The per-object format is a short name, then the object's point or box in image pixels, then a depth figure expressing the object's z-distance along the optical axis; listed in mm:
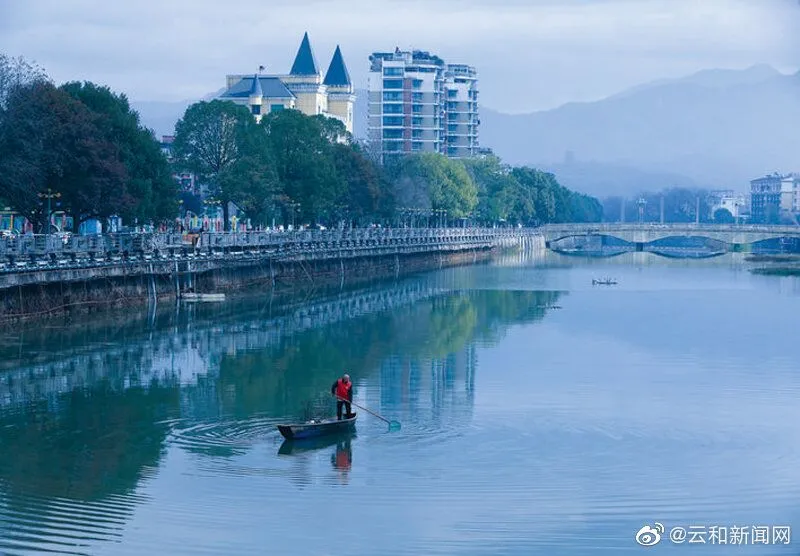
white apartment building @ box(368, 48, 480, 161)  176150
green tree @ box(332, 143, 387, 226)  131500
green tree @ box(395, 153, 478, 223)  167250
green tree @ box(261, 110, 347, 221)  116000
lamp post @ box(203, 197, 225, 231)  106312
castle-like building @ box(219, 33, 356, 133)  188750
